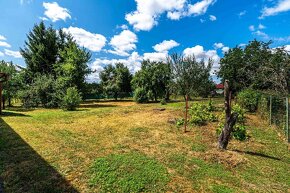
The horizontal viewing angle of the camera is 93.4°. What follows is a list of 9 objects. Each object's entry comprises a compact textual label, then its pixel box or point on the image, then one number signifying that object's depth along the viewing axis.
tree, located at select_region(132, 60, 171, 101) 18.49
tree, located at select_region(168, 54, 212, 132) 11.54
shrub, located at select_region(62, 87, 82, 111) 11.13
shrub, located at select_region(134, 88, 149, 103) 18.21
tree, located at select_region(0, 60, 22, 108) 12.72
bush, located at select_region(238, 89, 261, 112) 8.98
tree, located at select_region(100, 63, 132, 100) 22.75
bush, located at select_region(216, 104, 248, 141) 5.17
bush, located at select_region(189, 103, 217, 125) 6.74
